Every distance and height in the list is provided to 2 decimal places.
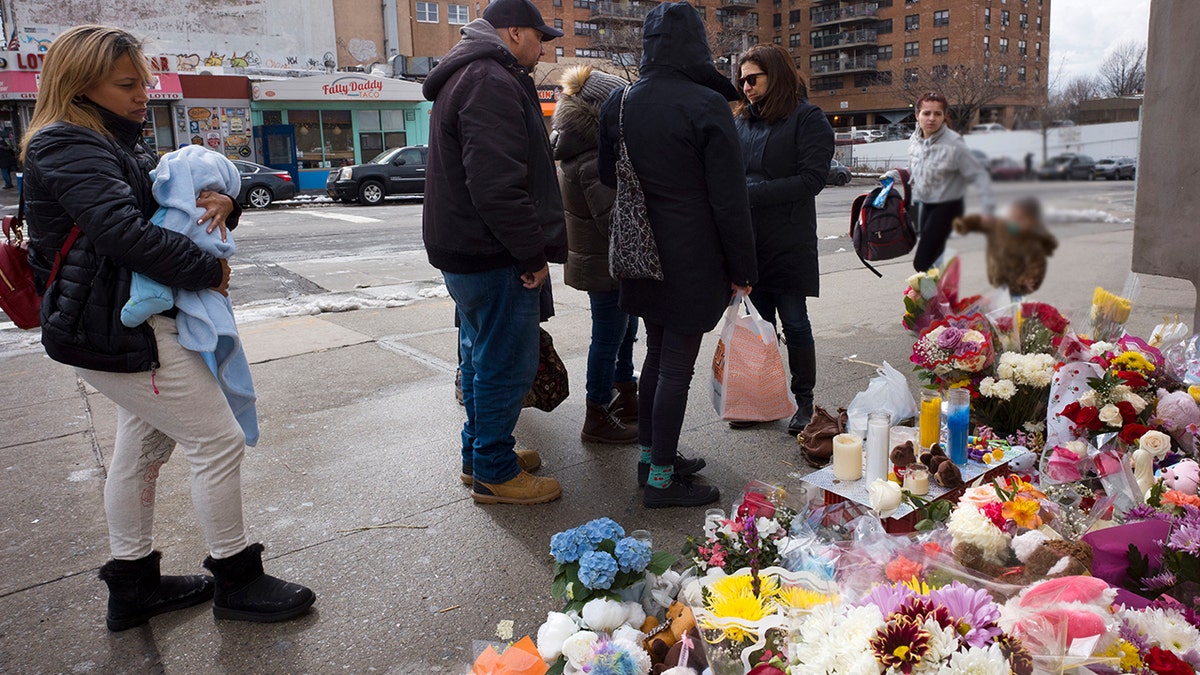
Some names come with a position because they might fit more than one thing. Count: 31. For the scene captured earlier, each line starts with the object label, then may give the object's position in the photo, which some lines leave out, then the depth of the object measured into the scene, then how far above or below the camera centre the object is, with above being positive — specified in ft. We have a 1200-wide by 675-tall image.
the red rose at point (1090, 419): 9.32 -2.81
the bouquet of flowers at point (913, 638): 4.83 -2.73
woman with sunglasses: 12.40 -0.24
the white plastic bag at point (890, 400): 11.46 -3.17
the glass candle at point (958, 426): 9.83 -3.00
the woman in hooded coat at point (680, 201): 9.80 -0.41
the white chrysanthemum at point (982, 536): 6.37 -2.78
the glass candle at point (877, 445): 9.37 -3.07
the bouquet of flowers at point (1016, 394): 10.79 -2.95
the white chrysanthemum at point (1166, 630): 5.34 -2.95
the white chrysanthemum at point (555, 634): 6.84 -3.67
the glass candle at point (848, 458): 9.48 -3.23
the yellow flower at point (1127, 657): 5.16 -2.99
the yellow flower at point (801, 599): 6.01 -3.02
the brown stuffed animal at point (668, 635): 6.84 -3.75
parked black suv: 70.38 -0.38
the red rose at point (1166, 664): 4.93 -2.90
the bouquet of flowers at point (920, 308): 11.82 -2.20
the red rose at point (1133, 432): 9.00 -2.87
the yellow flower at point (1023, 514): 6.68 -2.74
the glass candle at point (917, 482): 8.98 -3.32
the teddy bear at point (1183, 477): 7.61 -2.86
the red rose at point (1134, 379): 9.70 -2.50
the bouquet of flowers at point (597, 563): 7.11 -3.27
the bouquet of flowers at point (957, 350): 11.26 -2.49
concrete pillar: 6.89 +0.01
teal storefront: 88.28 +6.44
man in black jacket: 9.54 -0.48
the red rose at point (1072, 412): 9.55 -2.81
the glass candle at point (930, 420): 10.17 -3.05
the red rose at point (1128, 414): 9.36 -2.77
